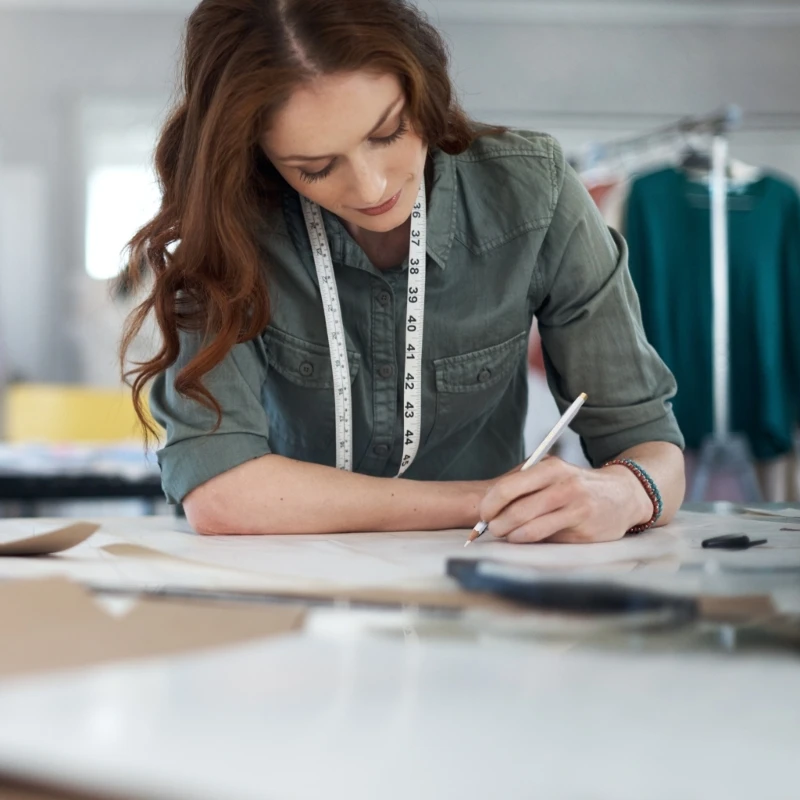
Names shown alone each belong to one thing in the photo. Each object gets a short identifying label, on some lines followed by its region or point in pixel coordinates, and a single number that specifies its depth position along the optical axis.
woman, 1.21
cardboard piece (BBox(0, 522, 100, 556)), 1.05
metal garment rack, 3.66
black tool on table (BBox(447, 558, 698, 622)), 0.77
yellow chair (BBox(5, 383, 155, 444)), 4.65
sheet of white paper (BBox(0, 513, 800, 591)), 0.90
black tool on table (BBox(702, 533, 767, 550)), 1.10
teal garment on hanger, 3.94
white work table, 0.45
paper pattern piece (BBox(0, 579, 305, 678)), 0.63
